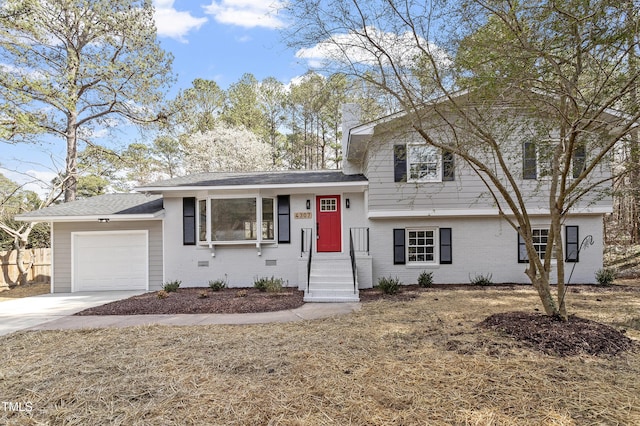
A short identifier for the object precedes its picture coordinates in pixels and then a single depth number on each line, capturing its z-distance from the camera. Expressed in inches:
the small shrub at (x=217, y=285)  362.6
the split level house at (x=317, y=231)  369.1
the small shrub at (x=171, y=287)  355.3
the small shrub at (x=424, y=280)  368.8
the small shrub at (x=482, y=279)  369.4
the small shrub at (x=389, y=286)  331.3
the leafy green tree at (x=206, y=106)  873.8
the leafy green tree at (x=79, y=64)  478.9
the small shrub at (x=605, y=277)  366.6
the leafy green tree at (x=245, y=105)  907.4
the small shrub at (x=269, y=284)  341.4
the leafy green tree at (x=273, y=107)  946.7
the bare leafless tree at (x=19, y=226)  505.4
